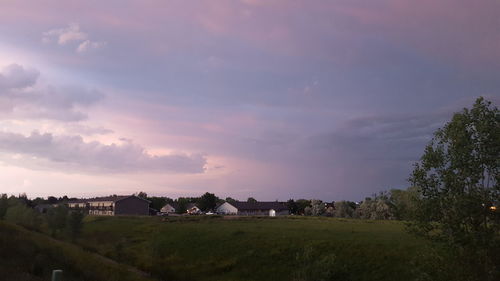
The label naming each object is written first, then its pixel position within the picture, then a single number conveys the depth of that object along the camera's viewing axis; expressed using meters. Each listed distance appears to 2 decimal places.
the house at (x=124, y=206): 161.62
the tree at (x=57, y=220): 81.81
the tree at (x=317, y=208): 168.75
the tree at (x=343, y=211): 153.41
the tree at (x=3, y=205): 99.47
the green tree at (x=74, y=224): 76.81
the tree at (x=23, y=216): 88.12
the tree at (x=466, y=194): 23.19
